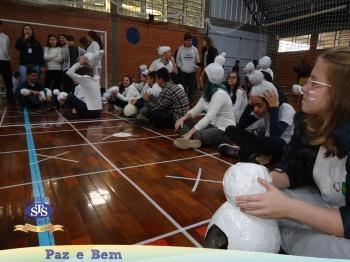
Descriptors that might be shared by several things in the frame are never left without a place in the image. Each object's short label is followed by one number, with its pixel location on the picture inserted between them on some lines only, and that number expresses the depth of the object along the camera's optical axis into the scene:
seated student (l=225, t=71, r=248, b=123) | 3.58
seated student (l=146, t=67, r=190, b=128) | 3.49
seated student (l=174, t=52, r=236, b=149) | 2.75
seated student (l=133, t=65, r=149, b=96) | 5.30
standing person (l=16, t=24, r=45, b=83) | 5.08
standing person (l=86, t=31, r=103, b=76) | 4.66
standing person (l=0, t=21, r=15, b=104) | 5.23
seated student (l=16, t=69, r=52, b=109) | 4.93
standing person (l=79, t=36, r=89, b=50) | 4.75
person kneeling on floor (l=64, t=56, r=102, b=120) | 4.08
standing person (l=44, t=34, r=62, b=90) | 5.40
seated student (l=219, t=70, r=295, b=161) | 2.19
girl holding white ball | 0.74
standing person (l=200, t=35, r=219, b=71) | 5.01
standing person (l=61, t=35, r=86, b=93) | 5.55
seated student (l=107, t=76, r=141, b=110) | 4.65
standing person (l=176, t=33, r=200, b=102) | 5.25
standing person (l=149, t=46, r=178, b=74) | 4.88
